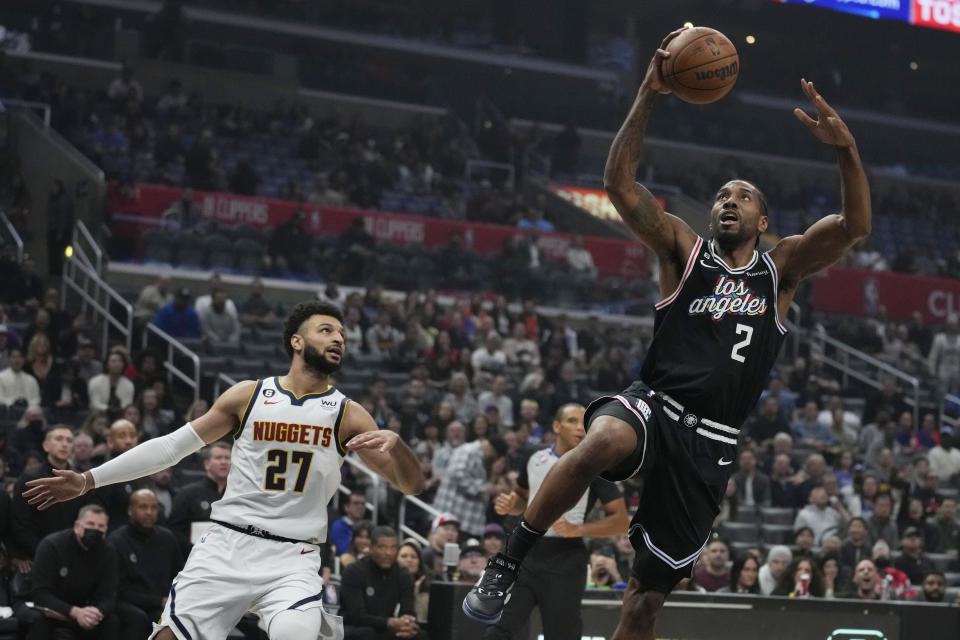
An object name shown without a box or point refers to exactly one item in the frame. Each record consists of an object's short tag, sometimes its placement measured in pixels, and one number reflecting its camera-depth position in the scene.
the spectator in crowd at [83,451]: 10.58
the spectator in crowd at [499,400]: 15.88
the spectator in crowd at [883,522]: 14.73
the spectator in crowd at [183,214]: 19.27
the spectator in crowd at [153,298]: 16.27
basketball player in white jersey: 5.87
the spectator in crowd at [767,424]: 17.03
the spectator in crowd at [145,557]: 9.02
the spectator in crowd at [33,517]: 9.16
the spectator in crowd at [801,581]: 11.34
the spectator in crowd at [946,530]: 15.55
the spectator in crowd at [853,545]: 13.62
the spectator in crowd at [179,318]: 15.80
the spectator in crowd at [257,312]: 16.86
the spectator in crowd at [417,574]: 10.26
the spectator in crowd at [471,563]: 10.28
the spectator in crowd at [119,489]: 9.87
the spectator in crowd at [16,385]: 12.86
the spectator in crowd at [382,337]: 17.12
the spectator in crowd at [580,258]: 21.82
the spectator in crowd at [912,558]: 13.88
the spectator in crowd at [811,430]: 17.70
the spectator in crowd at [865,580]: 11.98
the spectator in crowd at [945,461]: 17.42
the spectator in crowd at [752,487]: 15.47
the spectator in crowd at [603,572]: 11.02
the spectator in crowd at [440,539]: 11.16
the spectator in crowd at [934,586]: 12.30
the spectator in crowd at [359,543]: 10.47
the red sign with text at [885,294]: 24.70
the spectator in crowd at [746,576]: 11.61
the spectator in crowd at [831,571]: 12.08
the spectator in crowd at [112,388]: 13.19
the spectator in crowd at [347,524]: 11.58
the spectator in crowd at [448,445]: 13.95
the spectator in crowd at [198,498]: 9.79
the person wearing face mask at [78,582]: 8.40
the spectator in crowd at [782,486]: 15.57
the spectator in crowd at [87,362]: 13.78
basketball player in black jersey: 5.62
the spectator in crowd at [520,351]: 17.62
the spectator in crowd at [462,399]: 15.53
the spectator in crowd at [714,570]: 12.04
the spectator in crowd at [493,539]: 10.89
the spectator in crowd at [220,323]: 16.09
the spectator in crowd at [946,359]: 21.58
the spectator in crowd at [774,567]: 12.17
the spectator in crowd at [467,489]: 13.04
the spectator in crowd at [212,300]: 16.22
